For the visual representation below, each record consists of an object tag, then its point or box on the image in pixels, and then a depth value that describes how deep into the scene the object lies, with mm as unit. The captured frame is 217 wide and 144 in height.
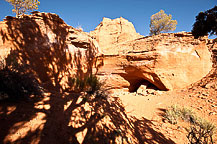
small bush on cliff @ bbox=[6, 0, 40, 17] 12011
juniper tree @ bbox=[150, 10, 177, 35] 16734
